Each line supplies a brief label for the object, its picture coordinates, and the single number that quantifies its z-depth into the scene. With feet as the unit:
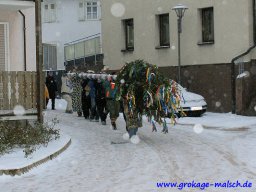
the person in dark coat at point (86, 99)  66.98
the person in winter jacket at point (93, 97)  64.18
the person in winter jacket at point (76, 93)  72.79
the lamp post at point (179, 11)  76.33
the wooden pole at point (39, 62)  49.80
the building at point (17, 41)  57.72
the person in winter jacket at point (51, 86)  84.99
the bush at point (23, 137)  41.72
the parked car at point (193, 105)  70.85
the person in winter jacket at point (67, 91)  77.29
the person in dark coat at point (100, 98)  61.72
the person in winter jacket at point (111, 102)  56.24
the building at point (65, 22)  139.03
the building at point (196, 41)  74.79
